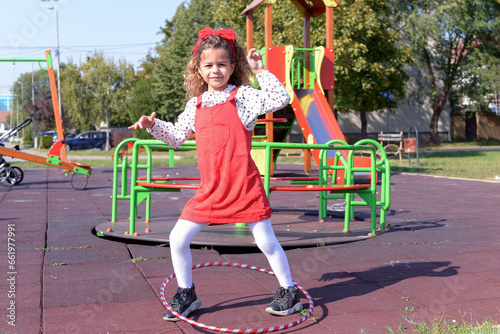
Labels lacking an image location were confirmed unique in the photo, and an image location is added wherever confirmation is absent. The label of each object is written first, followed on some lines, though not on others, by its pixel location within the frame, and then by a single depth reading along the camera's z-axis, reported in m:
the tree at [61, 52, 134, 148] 38.81
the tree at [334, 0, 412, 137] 23.45
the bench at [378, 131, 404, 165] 20.72
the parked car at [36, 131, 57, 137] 46.42
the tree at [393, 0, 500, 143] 32.91
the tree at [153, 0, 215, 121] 38.69
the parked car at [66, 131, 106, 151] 38.38
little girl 3.21
